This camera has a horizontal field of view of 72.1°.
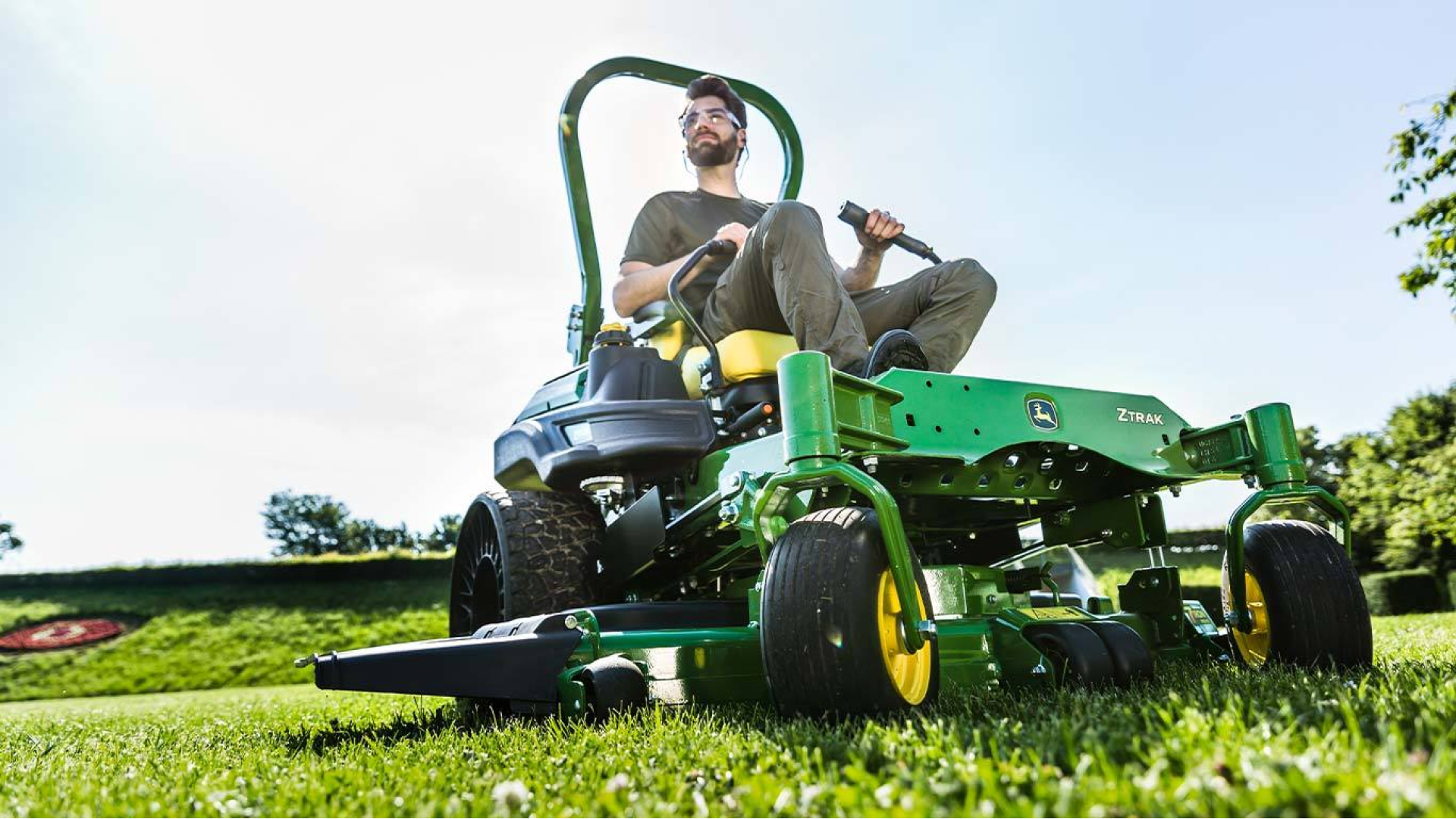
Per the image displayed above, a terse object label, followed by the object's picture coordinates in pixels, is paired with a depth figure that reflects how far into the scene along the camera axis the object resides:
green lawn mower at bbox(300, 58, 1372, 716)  2.06
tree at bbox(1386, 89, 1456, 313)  8.80
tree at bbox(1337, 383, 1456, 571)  17.38
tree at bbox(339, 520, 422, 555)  60.12
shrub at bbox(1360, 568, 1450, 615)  16.92
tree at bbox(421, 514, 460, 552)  45.81
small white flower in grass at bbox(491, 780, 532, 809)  1.48
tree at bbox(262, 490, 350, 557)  69.56
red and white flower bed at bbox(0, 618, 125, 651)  17.97
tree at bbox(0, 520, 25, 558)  57.66
